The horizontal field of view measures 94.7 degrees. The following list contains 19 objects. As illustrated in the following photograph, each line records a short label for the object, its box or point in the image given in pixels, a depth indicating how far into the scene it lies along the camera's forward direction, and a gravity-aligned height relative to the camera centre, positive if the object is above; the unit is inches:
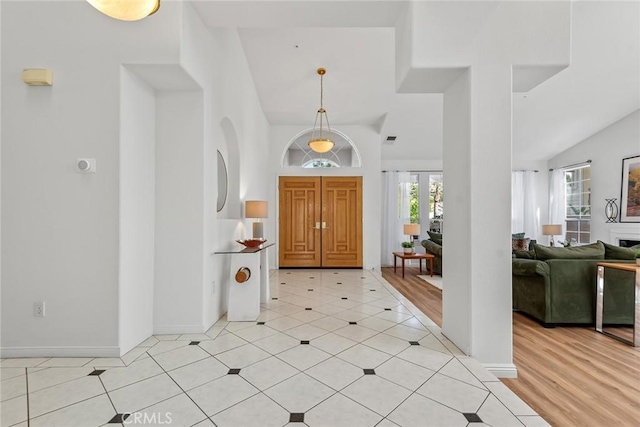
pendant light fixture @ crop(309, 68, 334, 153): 208.1 +53.2
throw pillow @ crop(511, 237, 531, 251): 272.5 -26.7
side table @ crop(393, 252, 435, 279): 264.2 -38.1
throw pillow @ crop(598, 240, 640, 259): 146.7 -18.7
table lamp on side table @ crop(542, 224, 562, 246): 288.5 -13.7
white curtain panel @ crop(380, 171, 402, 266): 326.3 -8.0
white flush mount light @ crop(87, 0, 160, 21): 58.1 +41.5
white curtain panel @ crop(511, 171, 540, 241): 335.6 +10.5
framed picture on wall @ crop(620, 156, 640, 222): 253.0 +22.0
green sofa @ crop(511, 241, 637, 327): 141.6 -34.7
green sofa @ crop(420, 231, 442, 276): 260.2 -29.8
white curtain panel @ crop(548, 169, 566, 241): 329.1 +16.3
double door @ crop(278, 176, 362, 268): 282.0 -7.0
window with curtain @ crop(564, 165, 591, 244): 302.5 +13.0
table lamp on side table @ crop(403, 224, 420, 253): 282.2 -13.6
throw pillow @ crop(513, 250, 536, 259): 160.3 -21.5
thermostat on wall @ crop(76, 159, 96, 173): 98.5 +16.3
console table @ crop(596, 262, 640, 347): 124.3 -37.7
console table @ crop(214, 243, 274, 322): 135.3 -34.9
